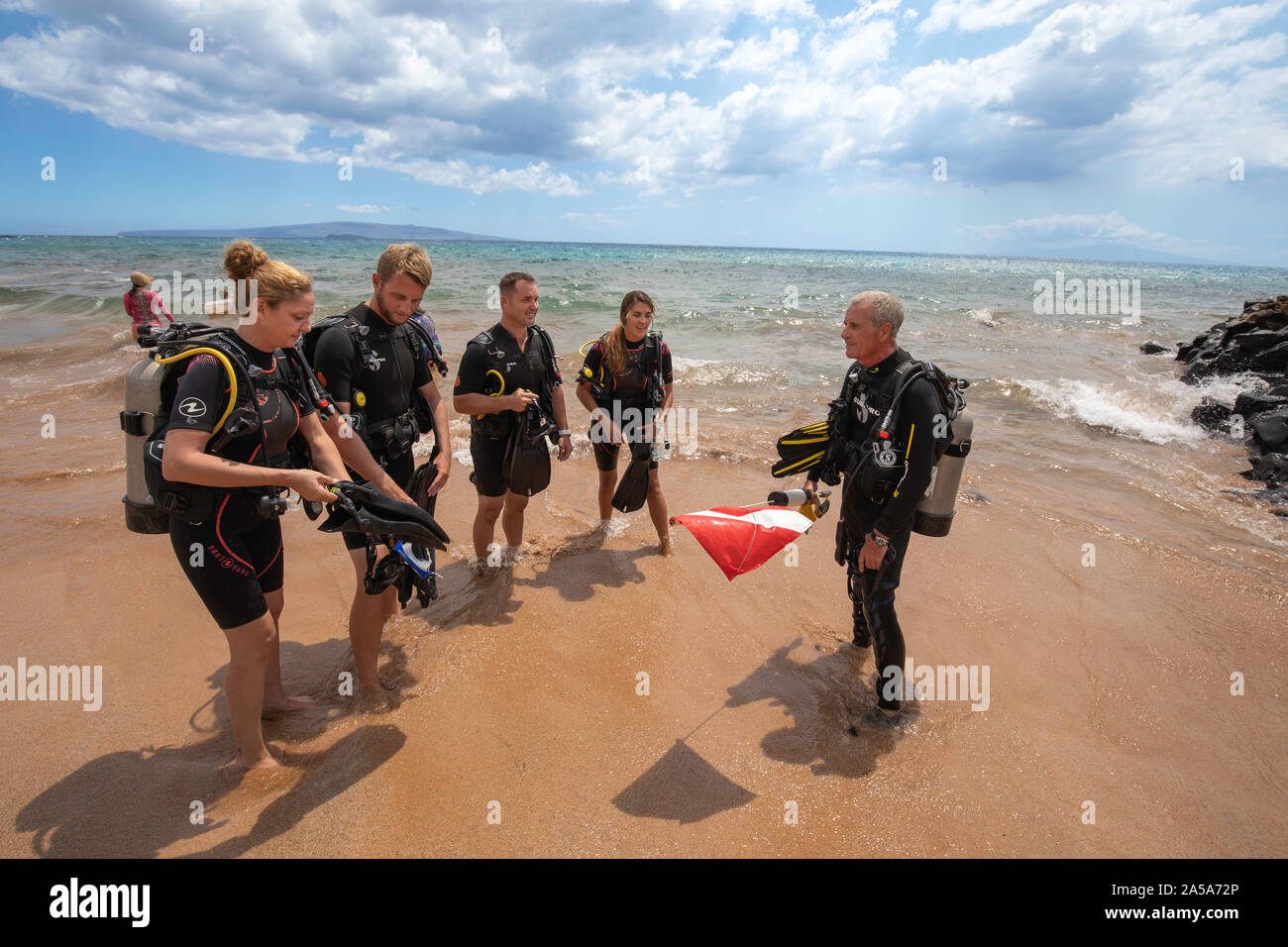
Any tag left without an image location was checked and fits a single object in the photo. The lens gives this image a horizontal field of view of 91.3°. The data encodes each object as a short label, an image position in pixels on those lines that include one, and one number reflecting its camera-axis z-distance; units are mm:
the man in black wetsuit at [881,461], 3125
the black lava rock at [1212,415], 10180
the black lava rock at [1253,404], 9516
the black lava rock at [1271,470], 7535
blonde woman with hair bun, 2422
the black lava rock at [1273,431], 8398
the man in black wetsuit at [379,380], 3367
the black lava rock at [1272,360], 12445
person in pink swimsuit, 11492
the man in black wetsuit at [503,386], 4387
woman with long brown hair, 5219
